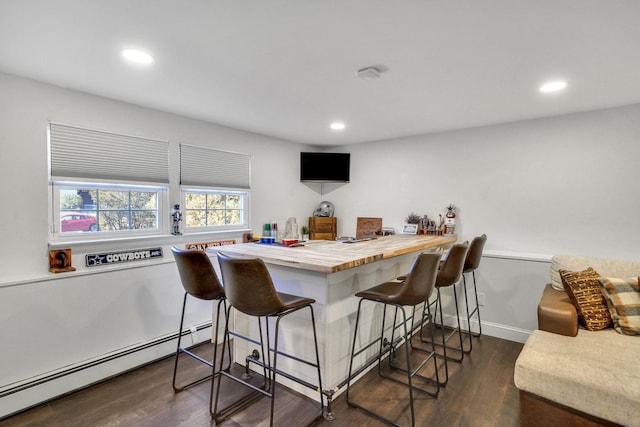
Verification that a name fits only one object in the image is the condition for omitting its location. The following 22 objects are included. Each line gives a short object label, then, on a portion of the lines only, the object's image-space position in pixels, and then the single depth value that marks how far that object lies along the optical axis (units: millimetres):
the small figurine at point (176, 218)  3143
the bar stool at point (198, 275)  2129
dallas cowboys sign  2604
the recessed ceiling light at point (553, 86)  2333
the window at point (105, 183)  2484
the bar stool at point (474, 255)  2859
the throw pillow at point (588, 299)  2236
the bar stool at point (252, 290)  1754
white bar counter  2168
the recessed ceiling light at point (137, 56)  1880
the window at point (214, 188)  3316
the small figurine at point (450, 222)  3773
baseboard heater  2174
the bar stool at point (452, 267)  2434
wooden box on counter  4723
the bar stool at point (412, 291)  1942
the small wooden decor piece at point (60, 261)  2389
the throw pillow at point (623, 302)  2143
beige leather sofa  1588
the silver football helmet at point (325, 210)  4840
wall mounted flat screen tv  4656
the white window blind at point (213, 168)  3273
